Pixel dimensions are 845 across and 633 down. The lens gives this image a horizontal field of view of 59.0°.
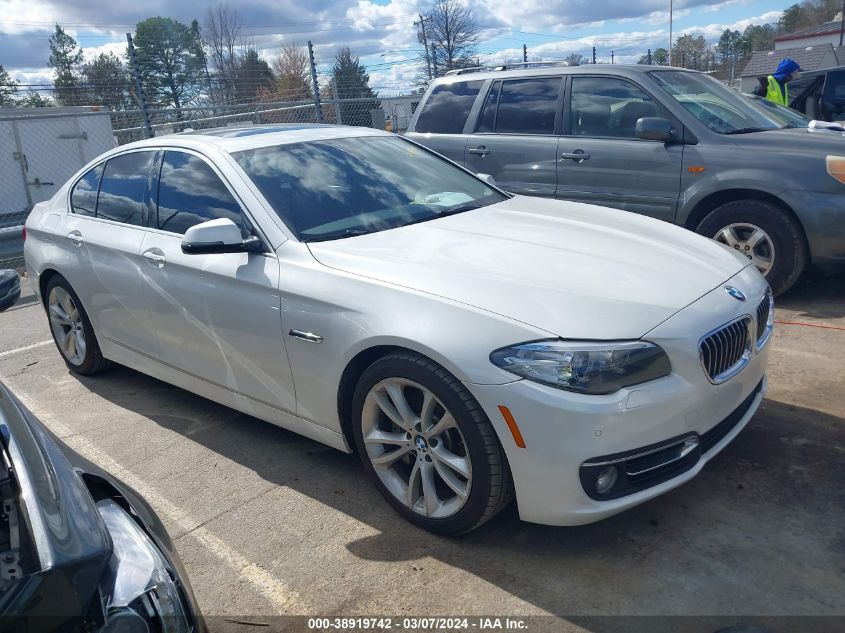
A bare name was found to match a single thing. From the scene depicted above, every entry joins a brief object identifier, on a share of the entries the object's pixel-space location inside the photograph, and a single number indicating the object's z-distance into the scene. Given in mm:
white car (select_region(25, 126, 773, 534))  2637
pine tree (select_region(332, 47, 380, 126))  15345
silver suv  5543
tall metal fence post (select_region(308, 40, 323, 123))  11617
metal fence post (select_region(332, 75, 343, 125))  12461
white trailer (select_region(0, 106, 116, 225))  14508
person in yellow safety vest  9953
